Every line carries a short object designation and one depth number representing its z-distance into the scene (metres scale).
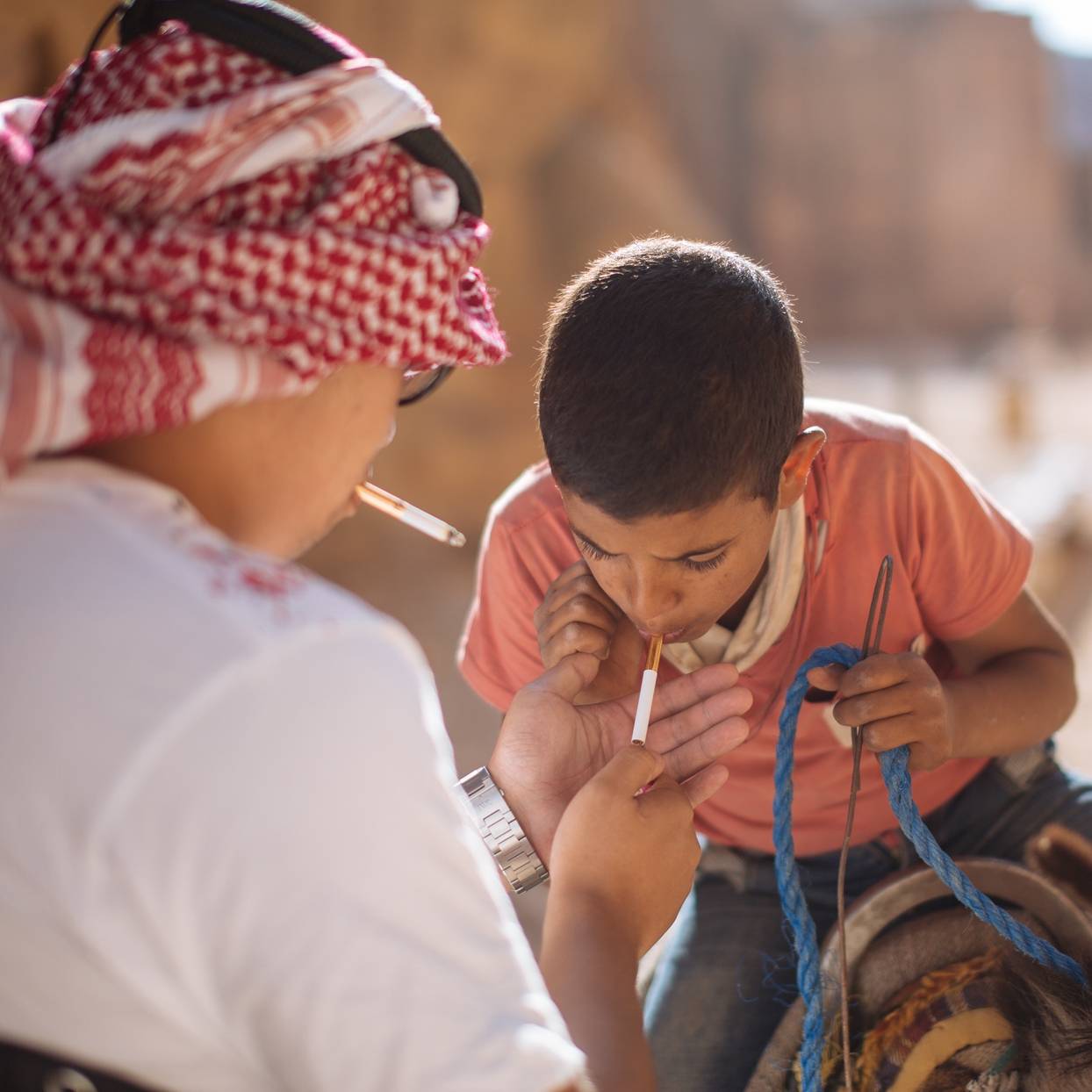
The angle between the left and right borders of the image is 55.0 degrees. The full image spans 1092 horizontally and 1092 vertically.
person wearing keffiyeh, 0.73
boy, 1.37
